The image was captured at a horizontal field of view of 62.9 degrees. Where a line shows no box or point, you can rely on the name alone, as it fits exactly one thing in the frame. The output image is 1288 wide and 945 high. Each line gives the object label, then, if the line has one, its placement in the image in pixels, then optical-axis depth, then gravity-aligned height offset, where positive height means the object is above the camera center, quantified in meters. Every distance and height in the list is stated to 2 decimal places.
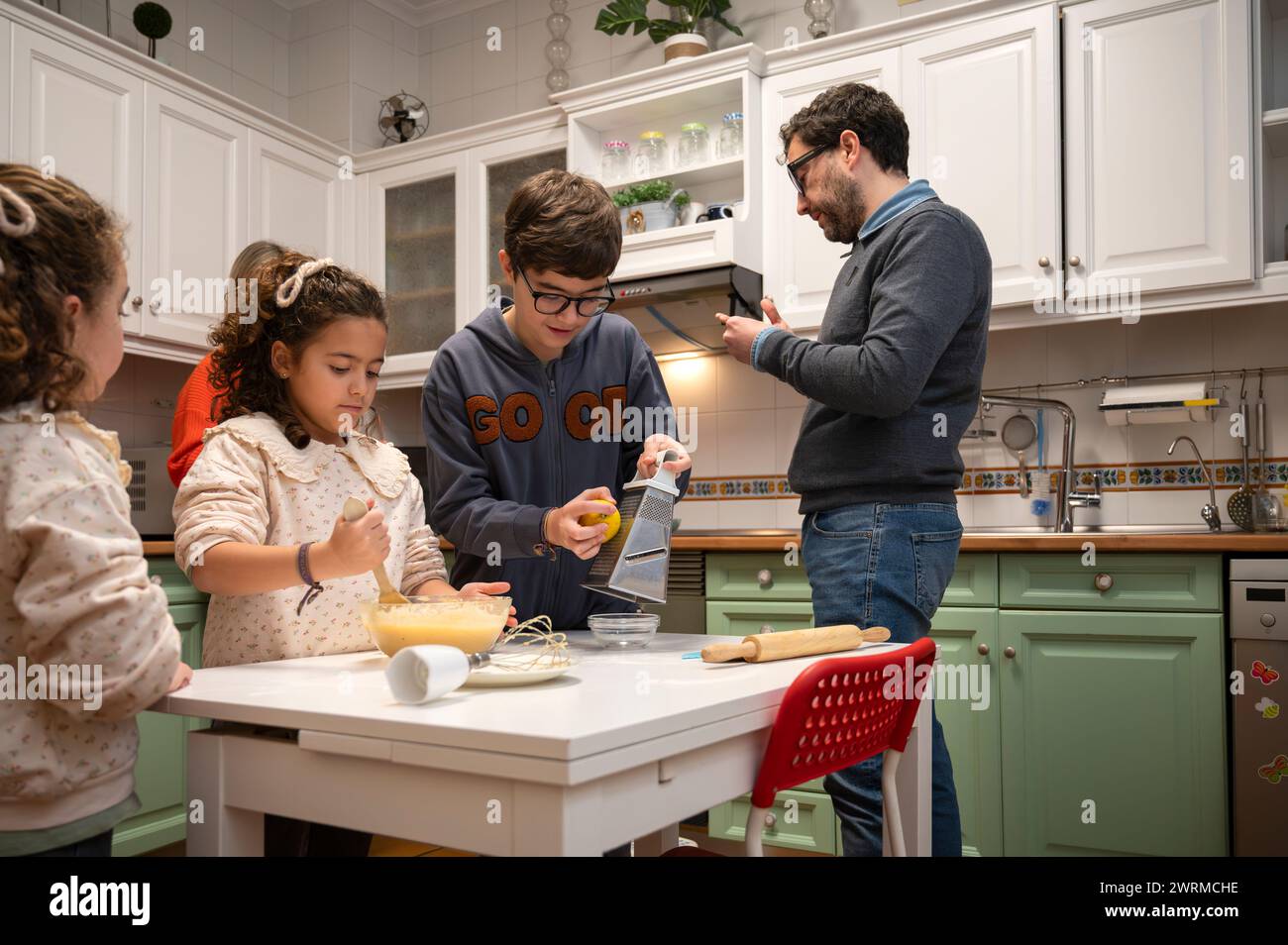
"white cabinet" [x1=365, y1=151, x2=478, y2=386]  3.74 +0.86
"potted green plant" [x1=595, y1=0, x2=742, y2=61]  3.30 +1.52
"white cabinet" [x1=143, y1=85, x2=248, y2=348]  3.16 +0.86
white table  0.77 -0.22
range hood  3.04 +0.55
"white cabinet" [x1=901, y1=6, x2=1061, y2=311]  2.68 +0.92
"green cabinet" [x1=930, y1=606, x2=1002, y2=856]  2.41 -0.55
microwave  3.14 +0.00
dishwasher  2.13 -0.46
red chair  0.99 -0.24
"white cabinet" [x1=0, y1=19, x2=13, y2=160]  2.73 +1.04
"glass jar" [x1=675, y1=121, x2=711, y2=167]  3.27 +1.07
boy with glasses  1.53 +0.13
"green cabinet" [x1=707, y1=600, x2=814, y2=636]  2.66 -0.34
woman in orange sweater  1.89 +0.13
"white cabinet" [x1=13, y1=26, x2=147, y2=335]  2.80 +1.02
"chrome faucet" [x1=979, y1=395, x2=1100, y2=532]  2.85 +0.00
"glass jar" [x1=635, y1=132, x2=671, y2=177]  3.32 +1.05
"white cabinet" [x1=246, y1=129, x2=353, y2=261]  3.53 +1.02
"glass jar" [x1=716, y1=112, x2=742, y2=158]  3.17 +1.06
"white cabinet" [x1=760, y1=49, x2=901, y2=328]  3.00 +0.75
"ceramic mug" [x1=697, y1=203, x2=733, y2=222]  3.09 +0.81
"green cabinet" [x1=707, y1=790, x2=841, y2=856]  2.60 -0.85
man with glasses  1.57 +0.11
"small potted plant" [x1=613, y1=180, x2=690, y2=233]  3.27 +0.88
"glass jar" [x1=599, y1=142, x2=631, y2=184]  3.39 +1.05
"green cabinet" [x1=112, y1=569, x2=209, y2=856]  2.61 -0.73
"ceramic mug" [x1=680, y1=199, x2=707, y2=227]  3.30 +0.86
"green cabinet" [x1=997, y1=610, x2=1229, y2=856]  2.22 -0.55
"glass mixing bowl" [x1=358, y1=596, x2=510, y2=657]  1.10 -0.14
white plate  1.00 -0.18
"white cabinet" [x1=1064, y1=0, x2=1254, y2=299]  2.47 +0.83
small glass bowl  1.37 -0.19
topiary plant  3.30 +1.47
